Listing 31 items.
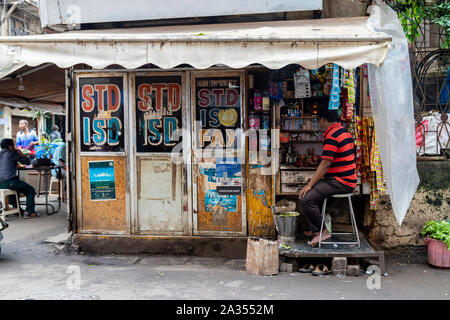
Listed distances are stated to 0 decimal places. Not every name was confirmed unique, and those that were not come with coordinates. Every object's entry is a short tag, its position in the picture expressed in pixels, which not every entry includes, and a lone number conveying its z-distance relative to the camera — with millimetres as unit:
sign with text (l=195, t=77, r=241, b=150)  6227
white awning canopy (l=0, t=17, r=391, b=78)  4590
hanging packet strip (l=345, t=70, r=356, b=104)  5996
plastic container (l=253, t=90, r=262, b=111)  6195
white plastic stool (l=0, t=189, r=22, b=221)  9086
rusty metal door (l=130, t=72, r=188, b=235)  6324
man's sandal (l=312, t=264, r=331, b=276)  5320
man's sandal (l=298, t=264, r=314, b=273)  5457
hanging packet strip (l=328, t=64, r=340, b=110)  5750
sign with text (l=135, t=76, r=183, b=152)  6316
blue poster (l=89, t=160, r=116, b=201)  6469
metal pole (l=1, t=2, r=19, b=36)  18242
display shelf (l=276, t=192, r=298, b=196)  6324
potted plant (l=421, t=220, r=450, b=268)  5578
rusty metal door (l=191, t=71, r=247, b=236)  6234
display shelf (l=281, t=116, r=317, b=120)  6488
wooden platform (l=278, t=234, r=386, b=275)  5309
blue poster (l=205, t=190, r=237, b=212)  6285
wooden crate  5324
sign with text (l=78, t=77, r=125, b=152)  6414
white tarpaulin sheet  4836
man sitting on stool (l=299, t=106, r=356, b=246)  5406
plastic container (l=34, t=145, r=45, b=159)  12499
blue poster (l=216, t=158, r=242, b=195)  6266
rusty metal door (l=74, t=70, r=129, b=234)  6418
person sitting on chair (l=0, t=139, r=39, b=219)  9070
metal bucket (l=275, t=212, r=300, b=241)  5703
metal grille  6402
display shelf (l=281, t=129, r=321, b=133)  6605
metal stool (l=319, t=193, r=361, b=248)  5470
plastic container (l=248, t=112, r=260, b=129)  6227
